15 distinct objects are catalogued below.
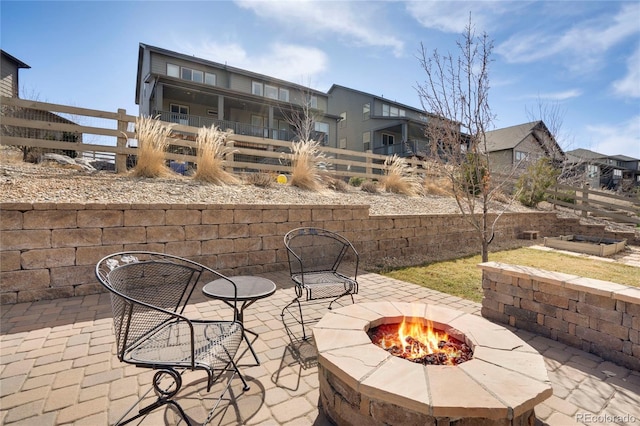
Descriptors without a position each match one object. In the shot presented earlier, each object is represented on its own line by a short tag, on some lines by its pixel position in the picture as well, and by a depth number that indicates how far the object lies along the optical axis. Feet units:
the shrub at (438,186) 31.40
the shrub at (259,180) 20.20
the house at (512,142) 69.05
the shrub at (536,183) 36.35
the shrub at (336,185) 25.38
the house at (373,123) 62.90
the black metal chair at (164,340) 4.14
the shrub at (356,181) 32.01
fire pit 3.69
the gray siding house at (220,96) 46.68
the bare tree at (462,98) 13.42
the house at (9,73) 41.87
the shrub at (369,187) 27.02
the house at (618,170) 86.20
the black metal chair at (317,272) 8.36
